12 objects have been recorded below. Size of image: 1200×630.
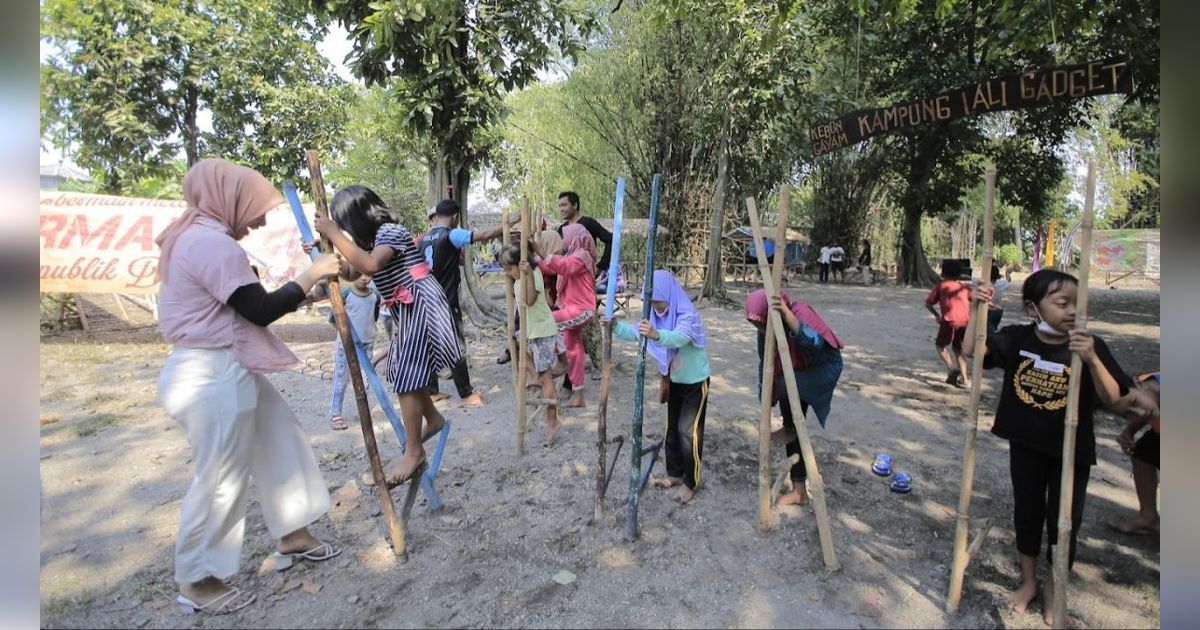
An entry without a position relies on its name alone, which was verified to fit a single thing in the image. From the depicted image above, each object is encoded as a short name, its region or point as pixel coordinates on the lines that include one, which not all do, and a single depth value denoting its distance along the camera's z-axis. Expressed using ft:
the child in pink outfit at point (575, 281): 15.84
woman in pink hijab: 7.75
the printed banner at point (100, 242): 26.96
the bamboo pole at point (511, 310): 13.51
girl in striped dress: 10.48
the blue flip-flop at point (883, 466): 13.02
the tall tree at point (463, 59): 21.44
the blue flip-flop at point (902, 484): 12.13
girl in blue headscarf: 10.86
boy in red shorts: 20.20
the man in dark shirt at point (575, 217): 17.40
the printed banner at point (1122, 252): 63.93
